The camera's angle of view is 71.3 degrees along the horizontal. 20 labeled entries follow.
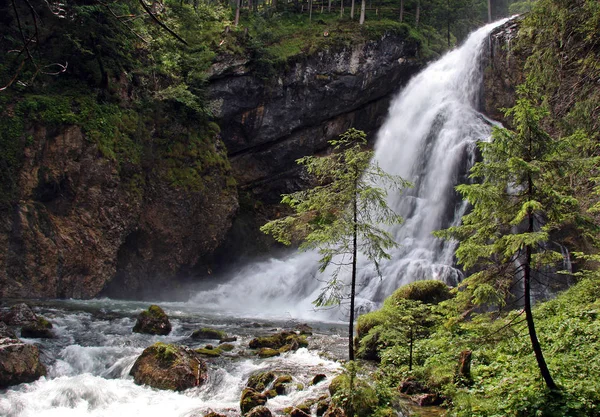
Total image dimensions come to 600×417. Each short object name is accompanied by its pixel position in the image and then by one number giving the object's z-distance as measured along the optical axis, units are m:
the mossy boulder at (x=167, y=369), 9.22
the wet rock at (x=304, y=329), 14.81
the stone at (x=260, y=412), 7.40
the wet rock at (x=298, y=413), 7.52
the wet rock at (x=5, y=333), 9.83
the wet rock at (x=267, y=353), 11.79
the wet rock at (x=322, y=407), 7.71
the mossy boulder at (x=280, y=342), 12.46
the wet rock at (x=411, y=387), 8.27
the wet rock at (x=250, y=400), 8.13
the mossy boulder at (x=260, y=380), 9.22
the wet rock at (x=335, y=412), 6.91
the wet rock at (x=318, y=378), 9.41
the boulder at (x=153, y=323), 13.32
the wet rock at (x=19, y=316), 12.06
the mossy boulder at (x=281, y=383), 9.00
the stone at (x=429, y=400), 7.69
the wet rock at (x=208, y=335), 13.62
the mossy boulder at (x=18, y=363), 8.62
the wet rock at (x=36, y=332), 11.51
